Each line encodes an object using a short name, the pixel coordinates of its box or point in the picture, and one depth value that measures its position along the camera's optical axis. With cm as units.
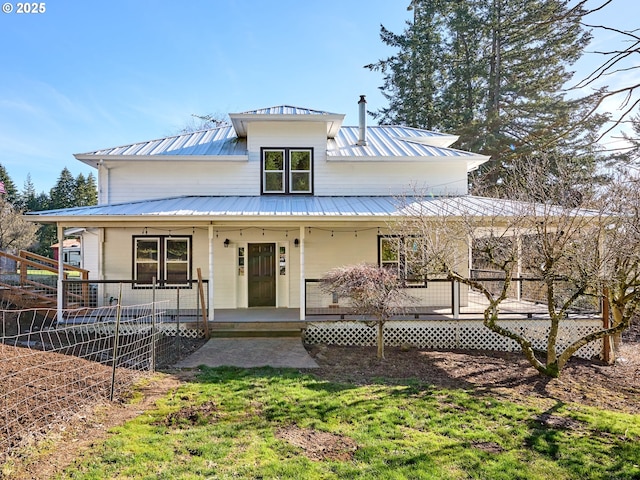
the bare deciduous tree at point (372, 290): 813
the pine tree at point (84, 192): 5359
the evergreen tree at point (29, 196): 5459
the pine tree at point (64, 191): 5478
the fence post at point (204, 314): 963
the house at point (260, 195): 1195
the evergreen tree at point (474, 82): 2447
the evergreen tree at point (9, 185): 5133
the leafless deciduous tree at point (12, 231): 2919
